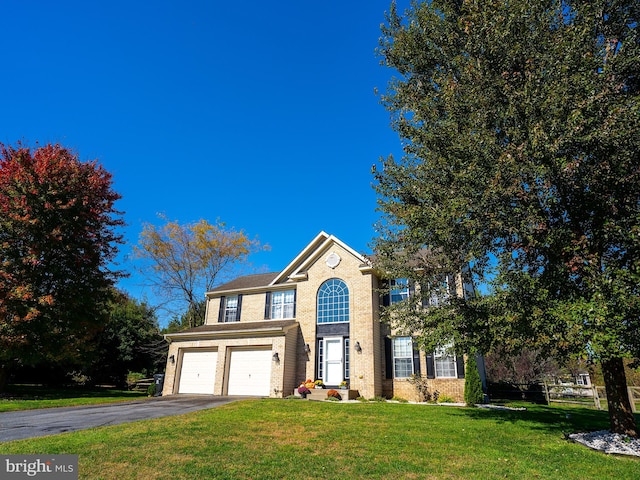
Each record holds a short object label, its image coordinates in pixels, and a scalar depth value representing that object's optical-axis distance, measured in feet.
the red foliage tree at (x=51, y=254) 56.29
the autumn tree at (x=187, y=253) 105.40
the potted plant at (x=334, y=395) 56.24
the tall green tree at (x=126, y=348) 88.94
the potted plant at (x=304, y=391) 58.90
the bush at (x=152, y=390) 69.31
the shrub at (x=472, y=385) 52.70
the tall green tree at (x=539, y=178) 24.99
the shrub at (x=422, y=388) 57.36
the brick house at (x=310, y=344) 60.18
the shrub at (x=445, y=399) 55.89
